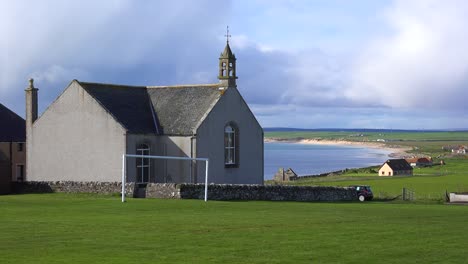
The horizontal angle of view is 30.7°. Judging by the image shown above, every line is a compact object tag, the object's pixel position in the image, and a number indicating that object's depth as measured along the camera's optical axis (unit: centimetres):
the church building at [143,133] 5222
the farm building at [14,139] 6581
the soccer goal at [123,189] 4123
